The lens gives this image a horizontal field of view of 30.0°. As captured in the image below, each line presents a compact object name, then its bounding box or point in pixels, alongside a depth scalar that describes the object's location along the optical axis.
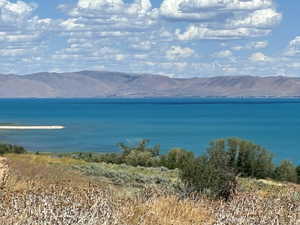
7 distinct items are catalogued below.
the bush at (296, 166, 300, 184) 49.11
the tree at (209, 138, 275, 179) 48.25
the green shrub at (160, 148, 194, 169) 41.14
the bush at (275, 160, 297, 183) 46.68
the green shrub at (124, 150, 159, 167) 45.16
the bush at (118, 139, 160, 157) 56.44
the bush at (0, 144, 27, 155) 44.81
